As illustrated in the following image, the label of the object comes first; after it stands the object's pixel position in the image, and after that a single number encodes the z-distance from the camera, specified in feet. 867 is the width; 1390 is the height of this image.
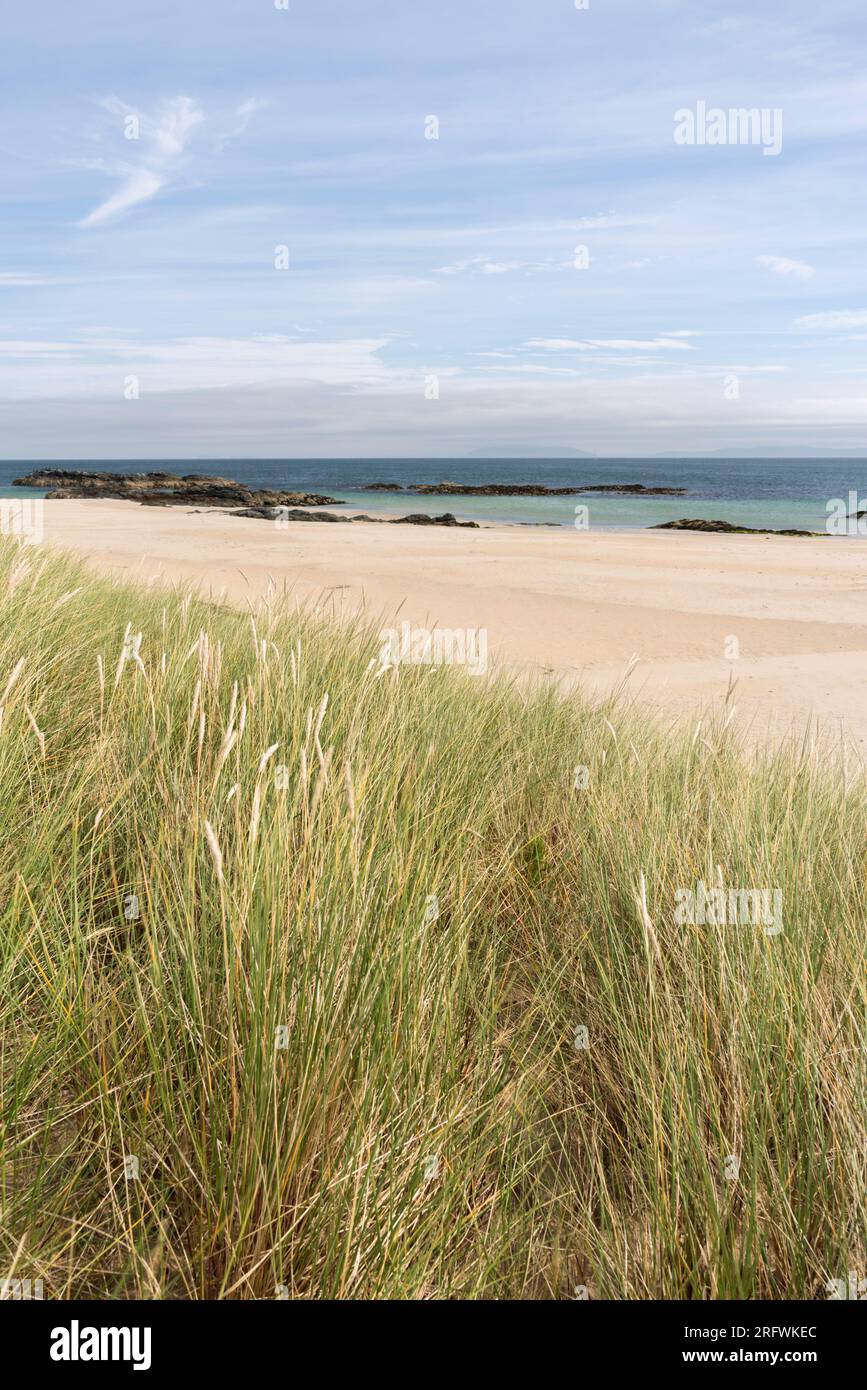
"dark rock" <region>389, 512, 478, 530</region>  101.76
